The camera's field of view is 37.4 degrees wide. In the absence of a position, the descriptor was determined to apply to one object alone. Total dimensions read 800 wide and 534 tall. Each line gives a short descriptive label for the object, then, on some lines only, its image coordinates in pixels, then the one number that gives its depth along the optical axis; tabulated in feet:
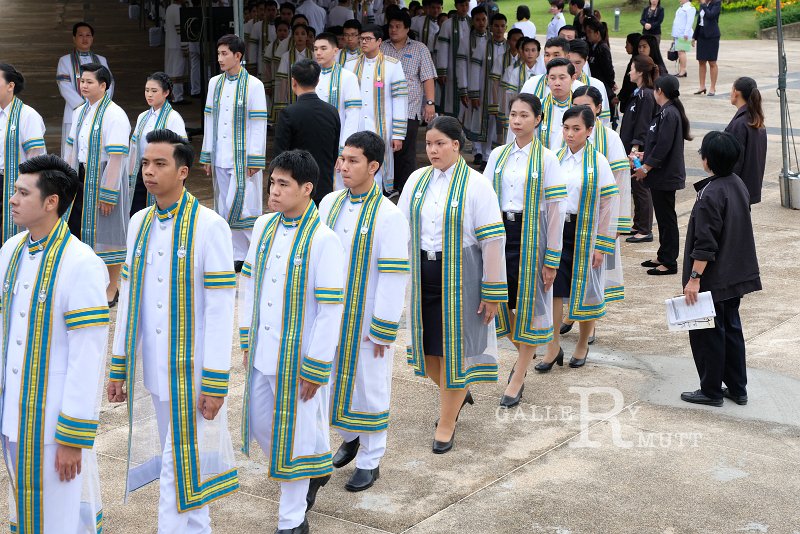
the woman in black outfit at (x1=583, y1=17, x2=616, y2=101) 44.21
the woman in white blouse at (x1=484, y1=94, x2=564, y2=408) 21.43
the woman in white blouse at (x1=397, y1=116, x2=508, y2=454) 18.97
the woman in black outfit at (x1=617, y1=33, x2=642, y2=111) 39.58
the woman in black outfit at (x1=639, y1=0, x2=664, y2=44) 67.31
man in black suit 27.09
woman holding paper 20.80
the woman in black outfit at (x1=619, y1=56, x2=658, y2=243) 32.96
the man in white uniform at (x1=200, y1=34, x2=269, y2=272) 30.35
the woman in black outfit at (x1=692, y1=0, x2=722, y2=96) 65.31
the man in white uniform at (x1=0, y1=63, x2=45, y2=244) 26.12
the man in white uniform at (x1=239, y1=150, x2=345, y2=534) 15.72
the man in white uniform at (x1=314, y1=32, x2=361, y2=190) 32.45
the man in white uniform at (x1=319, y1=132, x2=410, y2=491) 17.40
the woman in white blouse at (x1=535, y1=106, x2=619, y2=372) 22.98
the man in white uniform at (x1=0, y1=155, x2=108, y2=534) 13.51
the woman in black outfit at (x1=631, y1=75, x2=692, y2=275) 31.14
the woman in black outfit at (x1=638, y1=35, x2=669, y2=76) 38.14
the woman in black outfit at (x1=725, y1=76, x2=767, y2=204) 29.66
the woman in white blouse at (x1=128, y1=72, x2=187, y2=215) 27.50
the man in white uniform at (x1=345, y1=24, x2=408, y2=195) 35.29
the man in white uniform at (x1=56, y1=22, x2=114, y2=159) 34.35
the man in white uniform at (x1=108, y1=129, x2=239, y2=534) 14.93
